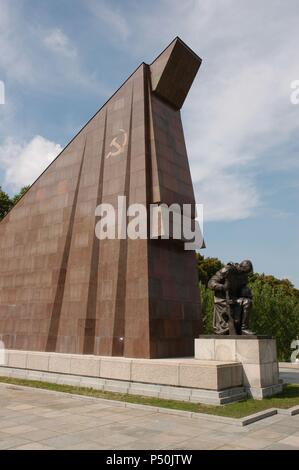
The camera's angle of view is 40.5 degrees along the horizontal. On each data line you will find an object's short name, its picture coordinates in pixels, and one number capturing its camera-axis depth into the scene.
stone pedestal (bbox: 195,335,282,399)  10.70
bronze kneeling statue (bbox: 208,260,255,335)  11.94
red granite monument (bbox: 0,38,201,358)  13.06
